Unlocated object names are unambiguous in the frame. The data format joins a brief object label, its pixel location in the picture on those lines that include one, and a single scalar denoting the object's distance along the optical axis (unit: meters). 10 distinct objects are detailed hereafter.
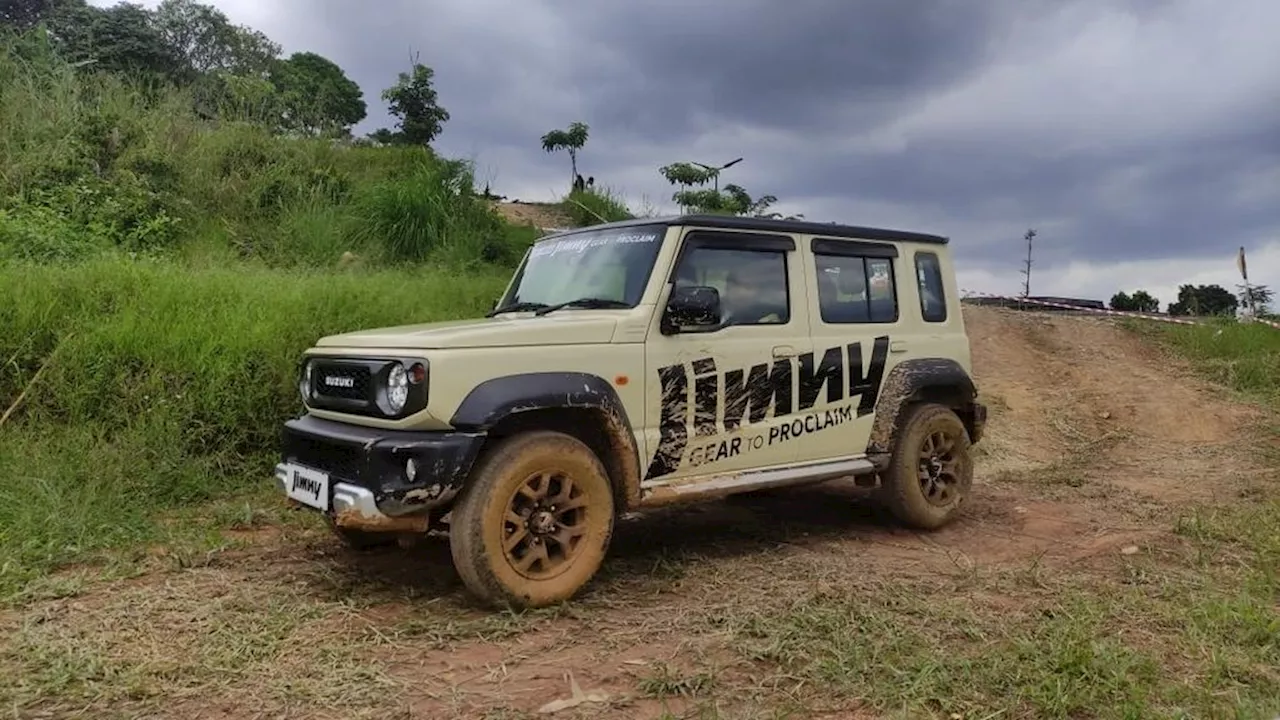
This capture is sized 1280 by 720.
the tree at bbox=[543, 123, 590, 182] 16.86
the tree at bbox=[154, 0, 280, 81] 37.28
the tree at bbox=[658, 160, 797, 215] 14.59
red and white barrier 12.95
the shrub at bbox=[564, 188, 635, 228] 14.22
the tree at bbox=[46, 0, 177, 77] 29.73
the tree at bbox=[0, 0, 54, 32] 34.59
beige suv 3.65
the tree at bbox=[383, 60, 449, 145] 16.36
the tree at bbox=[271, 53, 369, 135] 13.52
